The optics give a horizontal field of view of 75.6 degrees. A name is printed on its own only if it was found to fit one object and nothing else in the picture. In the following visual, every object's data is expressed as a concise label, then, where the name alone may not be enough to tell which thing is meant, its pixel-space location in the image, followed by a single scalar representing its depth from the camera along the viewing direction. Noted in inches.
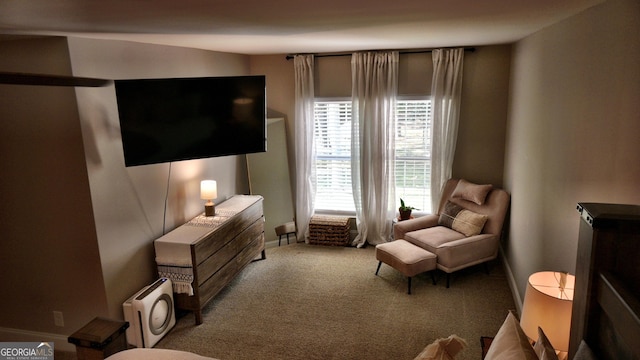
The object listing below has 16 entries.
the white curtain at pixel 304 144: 200.2
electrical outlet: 128.4
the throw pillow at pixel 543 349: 60.2
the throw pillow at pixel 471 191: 175.5
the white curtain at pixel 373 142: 192.2
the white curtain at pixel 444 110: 183.9
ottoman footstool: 155.3
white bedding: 71.6
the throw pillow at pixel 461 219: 171.0
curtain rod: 182.5
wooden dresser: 135.2
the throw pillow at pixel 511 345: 61.3
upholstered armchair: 159.9
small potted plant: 195.8
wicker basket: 205.6
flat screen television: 121.5
